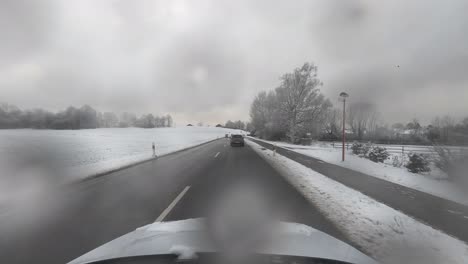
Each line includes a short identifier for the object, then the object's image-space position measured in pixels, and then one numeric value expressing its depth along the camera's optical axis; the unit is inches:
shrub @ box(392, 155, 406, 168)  528.4
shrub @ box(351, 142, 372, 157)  672.4
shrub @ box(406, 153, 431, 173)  435.5
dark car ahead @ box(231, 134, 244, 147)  1239.1
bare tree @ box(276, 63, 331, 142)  1507.1
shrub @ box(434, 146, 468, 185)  339.0
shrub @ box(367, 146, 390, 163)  599.8
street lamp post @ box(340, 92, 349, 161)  644.7
